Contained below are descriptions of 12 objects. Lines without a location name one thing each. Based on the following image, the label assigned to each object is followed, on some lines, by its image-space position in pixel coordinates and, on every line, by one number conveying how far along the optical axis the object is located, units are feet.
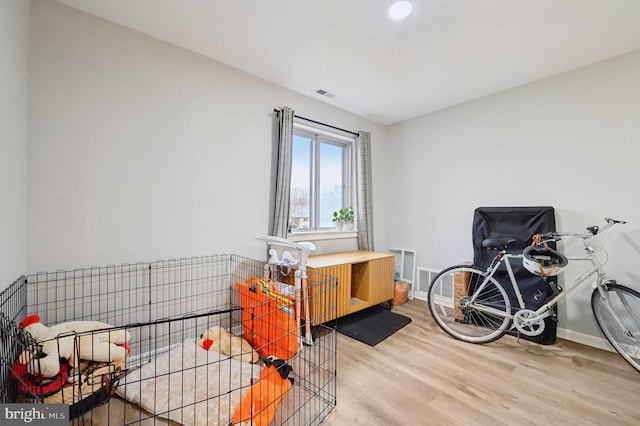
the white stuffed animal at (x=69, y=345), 4.18
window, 10.59
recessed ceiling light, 5.60
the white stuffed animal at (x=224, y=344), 6.59
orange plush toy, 4.48
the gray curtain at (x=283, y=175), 8.71
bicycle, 6.81
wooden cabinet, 8.37
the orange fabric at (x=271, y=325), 6.29
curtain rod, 8.98
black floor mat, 8.16
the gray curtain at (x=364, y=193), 11.33
